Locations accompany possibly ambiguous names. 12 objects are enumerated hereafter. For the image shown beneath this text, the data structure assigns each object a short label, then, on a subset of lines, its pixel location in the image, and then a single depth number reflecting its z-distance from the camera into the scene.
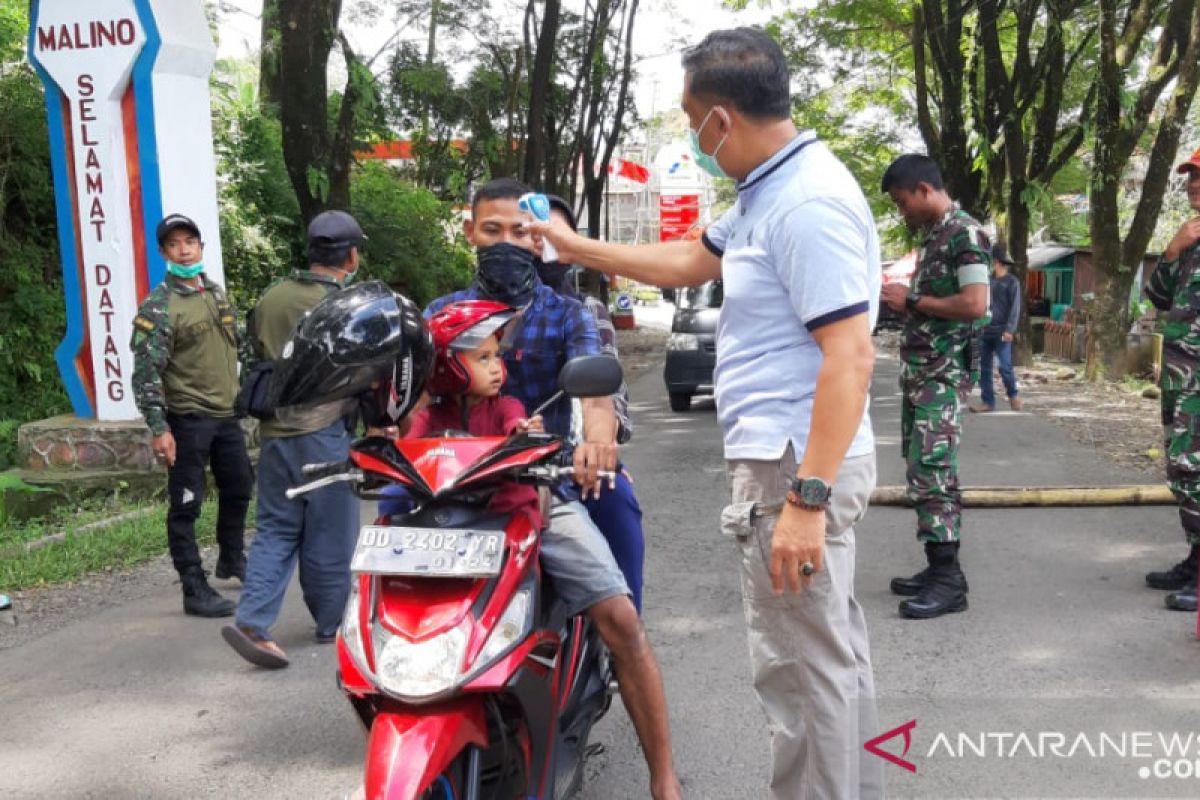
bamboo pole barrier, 7.15
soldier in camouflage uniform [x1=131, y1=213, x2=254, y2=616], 5.35
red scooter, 2.47
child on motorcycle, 2.92
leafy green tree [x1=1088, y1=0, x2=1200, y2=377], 14.58
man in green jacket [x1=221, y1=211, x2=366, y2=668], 4.70
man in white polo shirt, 2.52
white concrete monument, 8.38
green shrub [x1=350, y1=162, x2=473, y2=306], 16.27
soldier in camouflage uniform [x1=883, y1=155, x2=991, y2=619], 5.14
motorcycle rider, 3.03
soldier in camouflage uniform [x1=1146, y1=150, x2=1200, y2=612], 5.13
